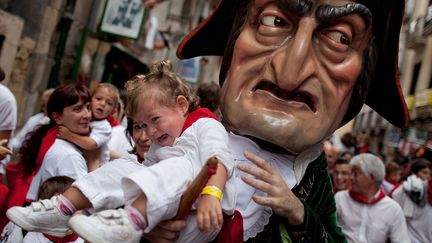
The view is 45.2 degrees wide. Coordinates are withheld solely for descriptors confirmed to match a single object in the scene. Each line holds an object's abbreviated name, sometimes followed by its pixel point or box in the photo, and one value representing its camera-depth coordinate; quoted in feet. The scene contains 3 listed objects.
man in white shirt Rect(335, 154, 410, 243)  14.12
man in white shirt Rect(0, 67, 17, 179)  12.53
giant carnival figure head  6.08
